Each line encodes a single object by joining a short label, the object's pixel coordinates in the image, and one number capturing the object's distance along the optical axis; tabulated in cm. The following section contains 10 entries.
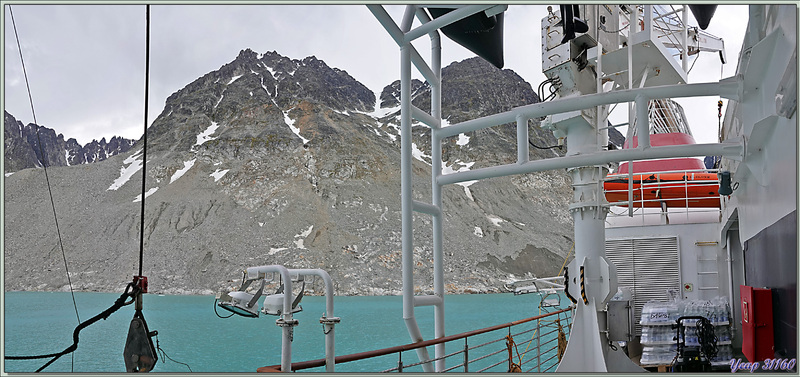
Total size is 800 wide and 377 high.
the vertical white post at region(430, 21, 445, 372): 382
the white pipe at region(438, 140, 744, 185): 318
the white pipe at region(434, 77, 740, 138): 324
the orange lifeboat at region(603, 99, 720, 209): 729
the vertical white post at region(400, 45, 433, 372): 341
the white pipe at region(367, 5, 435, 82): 325
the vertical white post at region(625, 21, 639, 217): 427
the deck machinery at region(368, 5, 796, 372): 338
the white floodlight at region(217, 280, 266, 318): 255
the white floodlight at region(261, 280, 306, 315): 262
